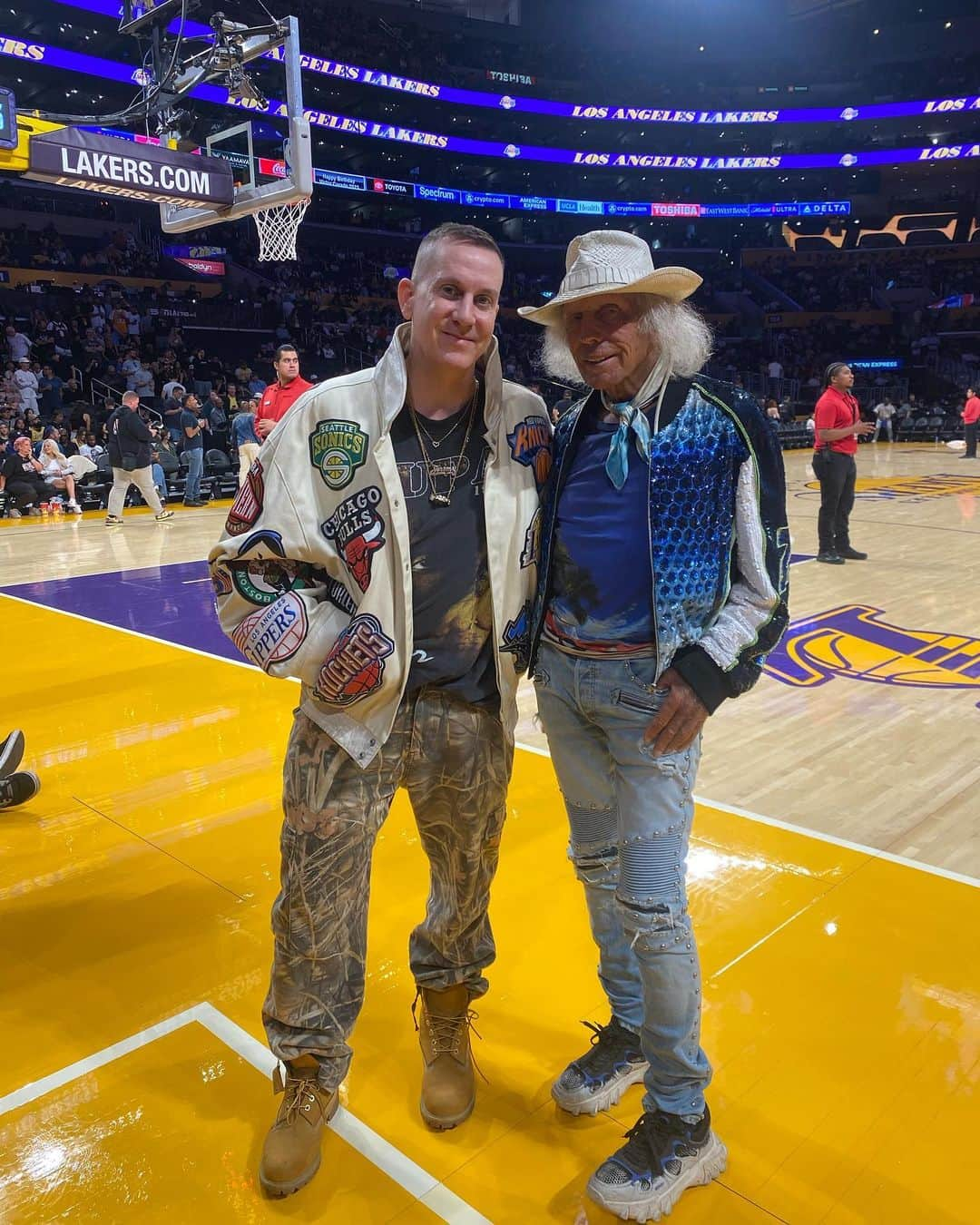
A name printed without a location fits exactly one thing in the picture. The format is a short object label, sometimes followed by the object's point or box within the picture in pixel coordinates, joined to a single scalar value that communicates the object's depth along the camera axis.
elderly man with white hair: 1.84
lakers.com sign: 5.47
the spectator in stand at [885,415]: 27.41
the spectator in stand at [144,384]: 18.97
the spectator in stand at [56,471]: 14.06
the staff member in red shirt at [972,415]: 19.36
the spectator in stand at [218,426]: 16.75
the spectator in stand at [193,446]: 14.11
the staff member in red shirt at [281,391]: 7.26
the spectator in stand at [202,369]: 21.95
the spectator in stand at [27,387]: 16.94
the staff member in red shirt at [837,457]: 8.33
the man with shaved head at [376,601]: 1.93
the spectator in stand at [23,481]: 13.43
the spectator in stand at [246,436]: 12.39
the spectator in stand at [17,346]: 18.44
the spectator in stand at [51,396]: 17.83
